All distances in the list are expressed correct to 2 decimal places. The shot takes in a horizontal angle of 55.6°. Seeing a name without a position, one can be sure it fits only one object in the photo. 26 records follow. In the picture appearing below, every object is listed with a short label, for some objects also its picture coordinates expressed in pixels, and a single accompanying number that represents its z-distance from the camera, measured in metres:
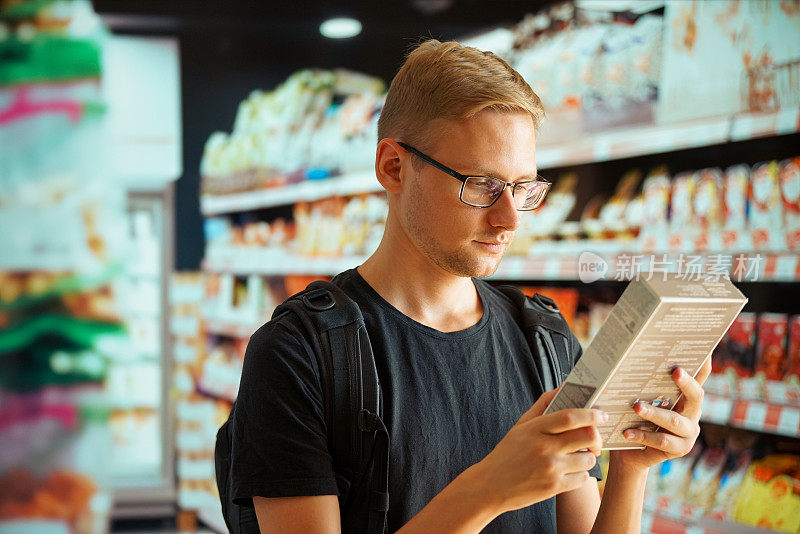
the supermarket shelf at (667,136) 2.11
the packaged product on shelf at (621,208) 2.66
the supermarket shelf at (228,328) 4.24
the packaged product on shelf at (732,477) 2.38
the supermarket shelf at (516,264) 2.13
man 1.00
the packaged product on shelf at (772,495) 2.21
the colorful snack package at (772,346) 2.25
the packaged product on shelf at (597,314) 2.77
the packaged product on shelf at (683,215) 2.42
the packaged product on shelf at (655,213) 2.50
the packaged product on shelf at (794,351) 2.20
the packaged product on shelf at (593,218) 2.73
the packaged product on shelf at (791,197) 2.13
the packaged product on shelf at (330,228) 3.94
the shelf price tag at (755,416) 2.16
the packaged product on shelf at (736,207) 2.26
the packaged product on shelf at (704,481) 2.44
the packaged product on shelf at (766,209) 2.19
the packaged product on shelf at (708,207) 2.35
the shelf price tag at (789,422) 2.08
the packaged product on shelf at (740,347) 2.33
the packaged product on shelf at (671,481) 2.48
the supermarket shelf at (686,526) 2.29
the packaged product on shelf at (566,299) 2.92
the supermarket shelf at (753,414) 2.10
